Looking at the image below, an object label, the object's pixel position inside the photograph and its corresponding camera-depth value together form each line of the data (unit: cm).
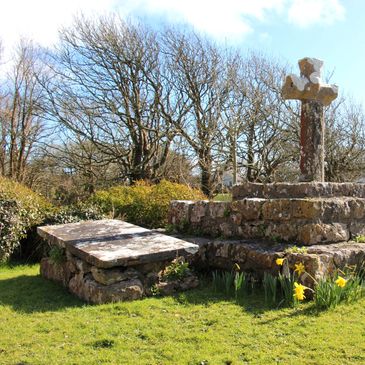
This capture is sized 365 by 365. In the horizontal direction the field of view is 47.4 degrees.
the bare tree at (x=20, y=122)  1866
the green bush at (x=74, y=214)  978
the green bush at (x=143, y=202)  1107
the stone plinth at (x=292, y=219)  588
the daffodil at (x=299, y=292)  443
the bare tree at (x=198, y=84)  1831
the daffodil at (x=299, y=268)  495
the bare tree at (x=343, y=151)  1914
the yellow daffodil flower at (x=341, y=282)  450
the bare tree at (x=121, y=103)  1811
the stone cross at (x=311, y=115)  696
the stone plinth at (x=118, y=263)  543
